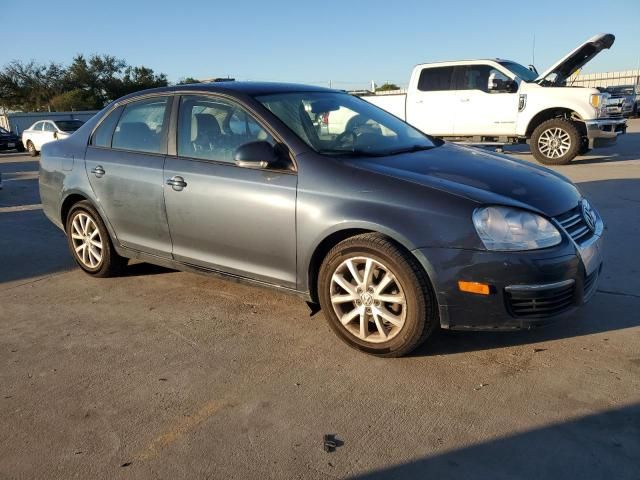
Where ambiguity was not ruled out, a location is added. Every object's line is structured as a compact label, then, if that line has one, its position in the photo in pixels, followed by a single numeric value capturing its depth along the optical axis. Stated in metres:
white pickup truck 10.66
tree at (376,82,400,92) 44.08
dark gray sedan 2.92
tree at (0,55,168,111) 49.72
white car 18.84
